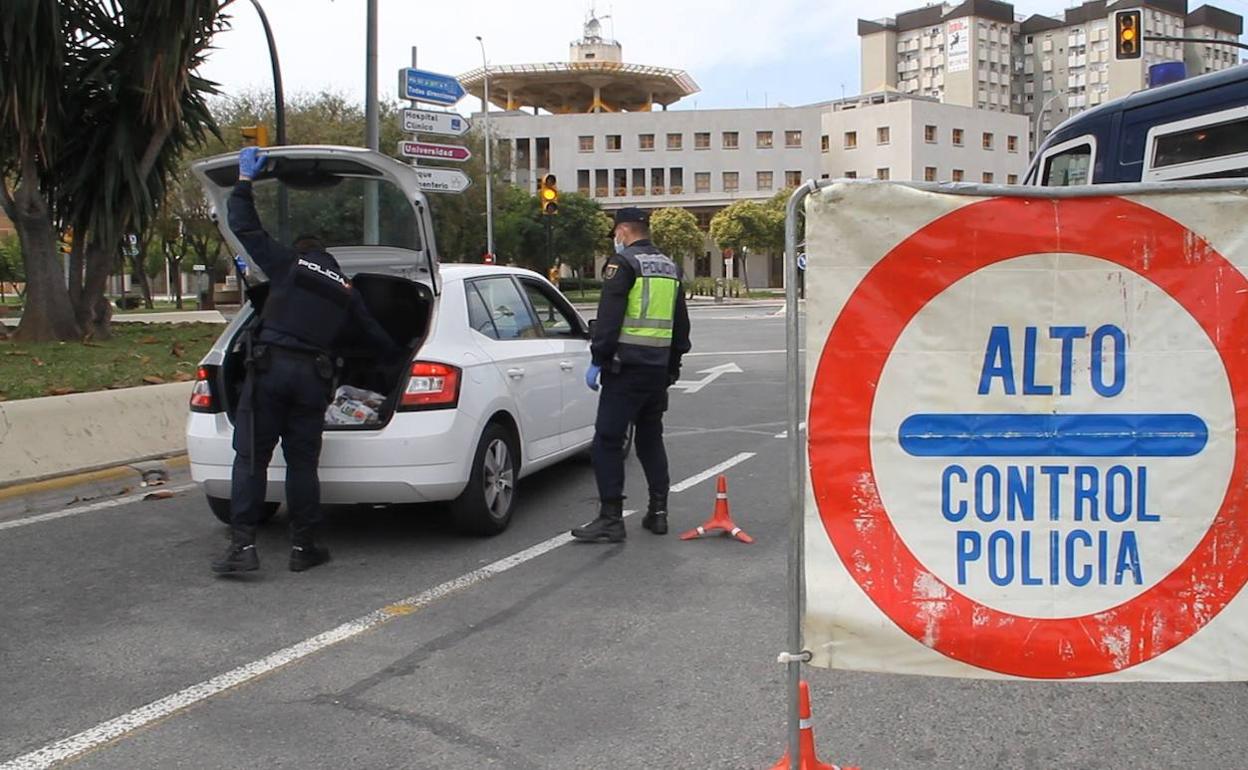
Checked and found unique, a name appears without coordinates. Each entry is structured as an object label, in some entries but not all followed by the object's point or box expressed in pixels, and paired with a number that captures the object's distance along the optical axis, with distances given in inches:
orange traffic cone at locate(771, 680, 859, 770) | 115.3
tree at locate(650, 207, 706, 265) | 2741.1
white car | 230.7
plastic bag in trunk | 238.1
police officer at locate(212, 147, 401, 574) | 215.3
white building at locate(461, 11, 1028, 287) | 3233.3
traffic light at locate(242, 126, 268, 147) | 578.9
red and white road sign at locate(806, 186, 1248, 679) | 110.6
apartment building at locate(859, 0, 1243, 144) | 5162.4
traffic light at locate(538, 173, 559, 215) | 842.2
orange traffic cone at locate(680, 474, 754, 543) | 248.7
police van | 245.4
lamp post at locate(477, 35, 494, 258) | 1413.1
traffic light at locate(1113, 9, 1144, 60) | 802.2
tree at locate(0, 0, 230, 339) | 526.0
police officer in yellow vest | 238.7
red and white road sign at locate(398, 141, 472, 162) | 547.5
